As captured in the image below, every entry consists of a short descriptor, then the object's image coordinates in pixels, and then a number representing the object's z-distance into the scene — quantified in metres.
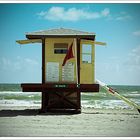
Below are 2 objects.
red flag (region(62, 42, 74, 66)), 13.32
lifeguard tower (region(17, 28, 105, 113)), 13.25
